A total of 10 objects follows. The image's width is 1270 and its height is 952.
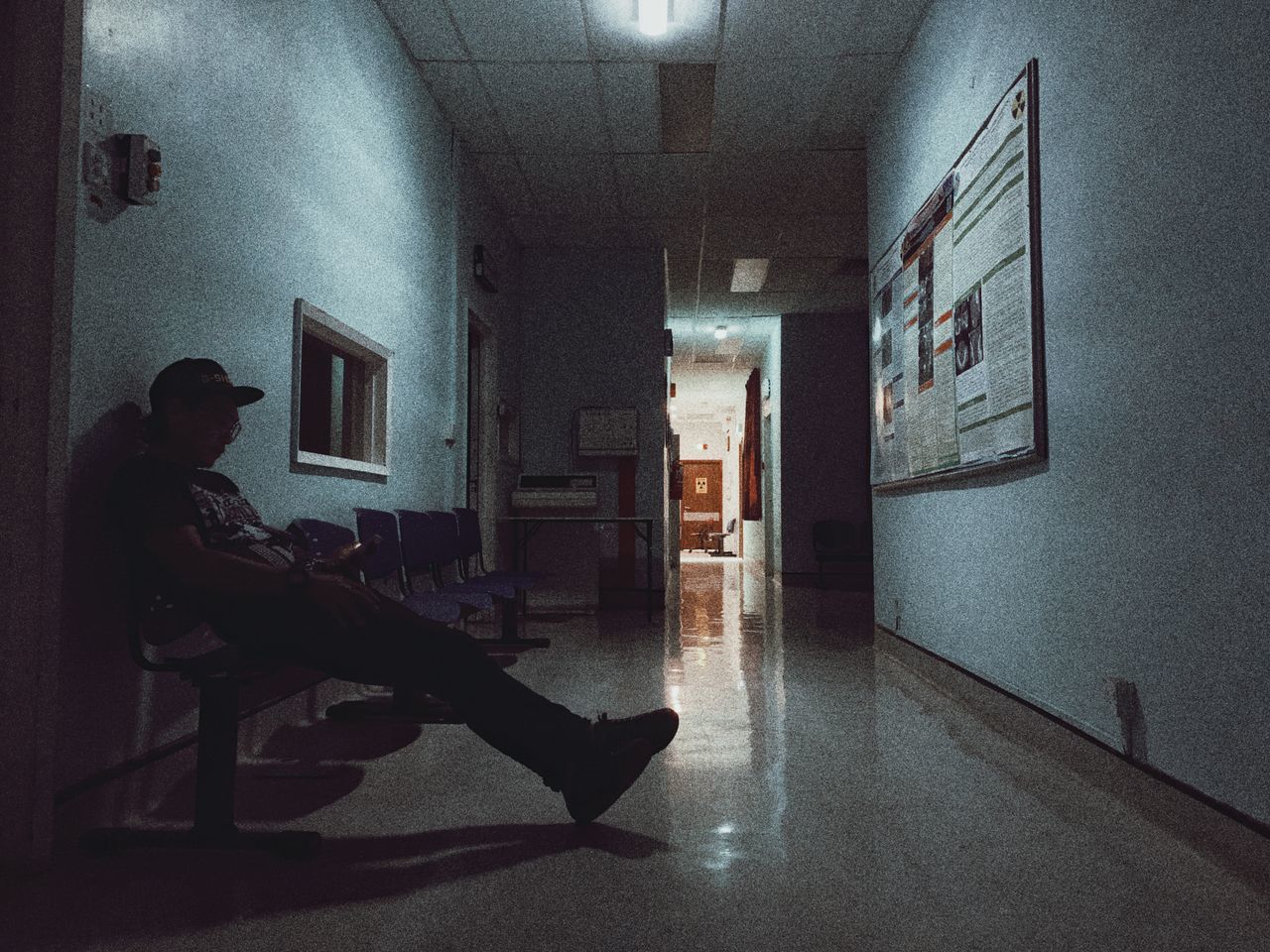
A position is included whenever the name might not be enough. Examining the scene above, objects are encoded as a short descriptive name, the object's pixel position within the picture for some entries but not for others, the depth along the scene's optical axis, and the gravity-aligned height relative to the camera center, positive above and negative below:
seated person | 1.70 -0.23
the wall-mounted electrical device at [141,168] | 1.94 +0.86
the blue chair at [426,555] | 3.46 -0.18
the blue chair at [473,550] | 4.41 -0.19
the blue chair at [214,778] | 1.70 -0.56
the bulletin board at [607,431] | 7.00 +0.75
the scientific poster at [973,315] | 2.59 +0.80
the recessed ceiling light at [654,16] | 3.84 +2.43
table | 5.73 -0.10
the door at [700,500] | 19.92 +0.43
